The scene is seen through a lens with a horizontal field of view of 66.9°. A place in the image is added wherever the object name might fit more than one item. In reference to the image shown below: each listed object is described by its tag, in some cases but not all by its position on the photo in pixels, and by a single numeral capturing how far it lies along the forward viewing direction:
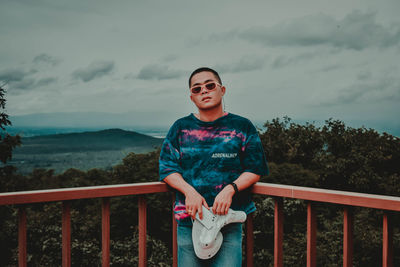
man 1.66
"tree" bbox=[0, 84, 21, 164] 9.07
